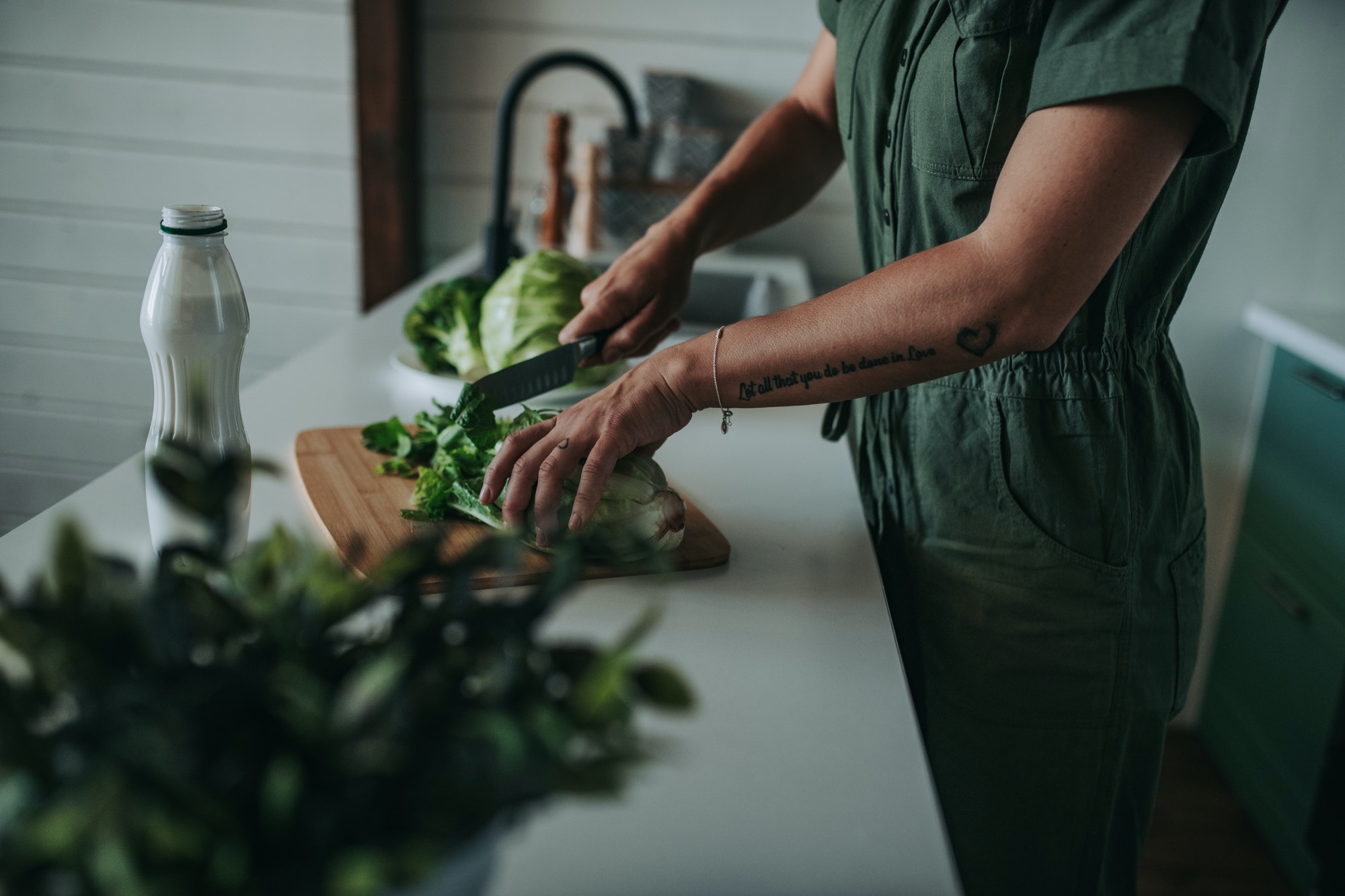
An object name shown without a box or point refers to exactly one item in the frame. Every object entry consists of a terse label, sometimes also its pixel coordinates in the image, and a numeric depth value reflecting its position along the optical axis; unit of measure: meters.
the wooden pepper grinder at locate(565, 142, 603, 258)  2.11
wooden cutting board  0.83
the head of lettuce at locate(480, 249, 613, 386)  1.29
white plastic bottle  0.73
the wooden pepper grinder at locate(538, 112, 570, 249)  2.04
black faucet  1.69
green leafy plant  0.32
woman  0.73
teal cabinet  1.79
